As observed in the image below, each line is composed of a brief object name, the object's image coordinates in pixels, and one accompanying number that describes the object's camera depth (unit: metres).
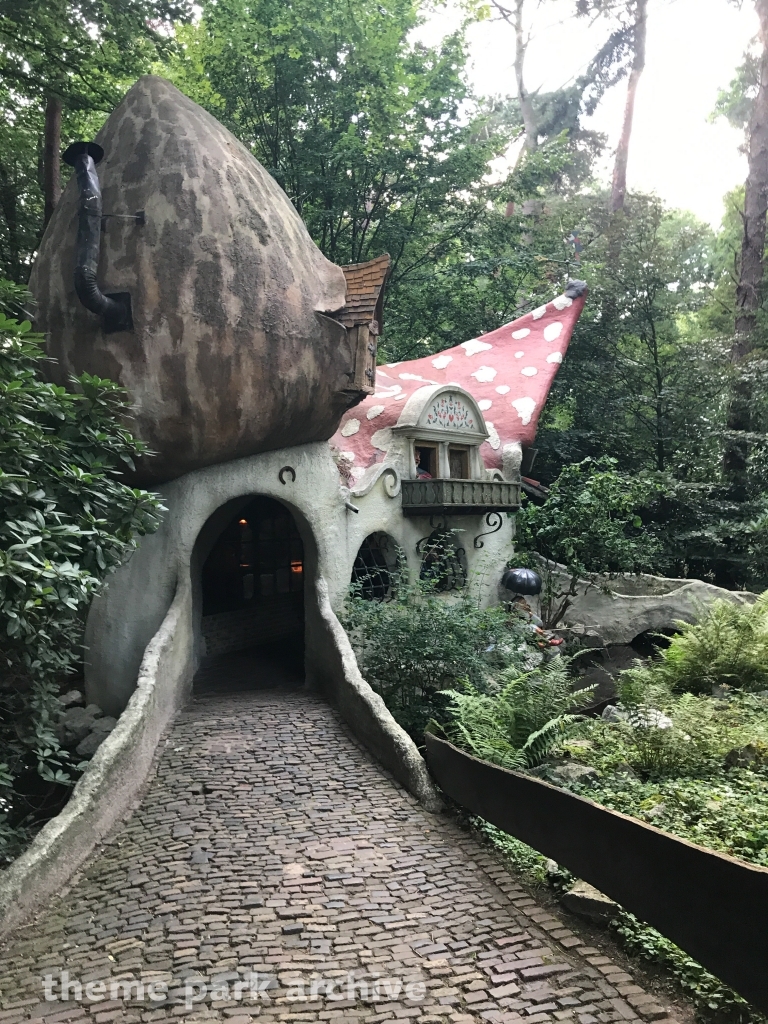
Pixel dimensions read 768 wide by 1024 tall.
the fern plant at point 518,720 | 5.73
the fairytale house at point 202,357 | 7.63
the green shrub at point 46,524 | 4.94
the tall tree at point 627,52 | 20.78
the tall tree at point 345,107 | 13.78
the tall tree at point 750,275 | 15.42
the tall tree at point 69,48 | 10.43
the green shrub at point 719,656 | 8.31
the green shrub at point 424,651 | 7.84
